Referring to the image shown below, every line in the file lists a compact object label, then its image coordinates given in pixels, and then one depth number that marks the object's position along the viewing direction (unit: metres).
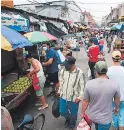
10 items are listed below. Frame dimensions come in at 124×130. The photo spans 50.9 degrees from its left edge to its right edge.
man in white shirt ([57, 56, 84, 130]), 2.83
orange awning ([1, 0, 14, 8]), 5.53
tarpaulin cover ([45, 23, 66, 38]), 7.33
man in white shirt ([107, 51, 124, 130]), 2.47
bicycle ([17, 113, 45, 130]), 2.36
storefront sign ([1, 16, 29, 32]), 4.47
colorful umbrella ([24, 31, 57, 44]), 4.63
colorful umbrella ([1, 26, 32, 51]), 2.91
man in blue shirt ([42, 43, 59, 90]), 4.36
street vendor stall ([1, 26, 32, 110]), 3.09
